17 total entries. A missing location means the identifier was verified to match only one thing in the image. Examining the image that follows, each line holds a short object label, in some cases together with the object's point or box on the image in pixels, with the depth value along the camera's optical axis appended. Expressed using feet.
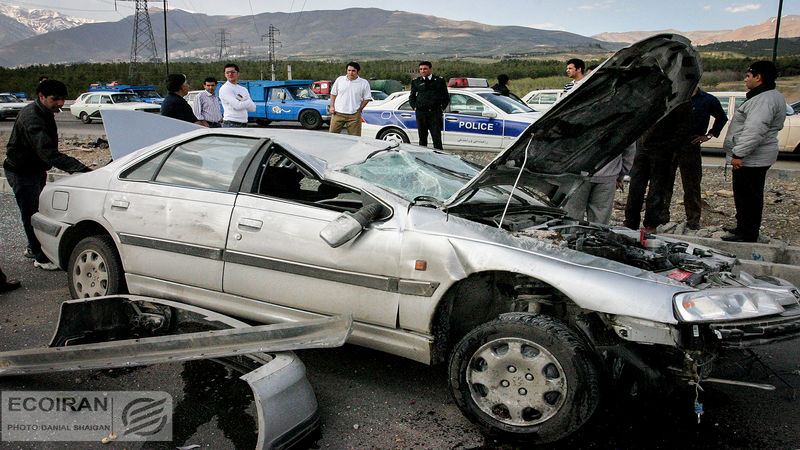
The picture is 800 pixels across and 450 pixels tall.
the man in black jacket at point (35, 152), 16.52
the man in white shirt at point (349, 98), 28.35
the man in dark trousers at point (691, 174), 21.11
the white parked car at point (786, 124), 38.45
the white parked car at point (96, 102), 77.56
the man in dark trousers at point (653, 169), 19.21
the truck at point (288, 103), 62.75
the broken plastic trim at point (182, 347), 9.61
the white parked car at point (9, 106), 81.87
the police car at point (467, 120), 37.27
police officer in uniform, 32.35
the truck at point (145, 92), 86.93
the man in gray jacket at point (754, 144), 17.97
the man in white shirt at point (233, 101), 25.30
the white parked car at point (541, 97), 57.00
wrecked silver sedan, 8.52
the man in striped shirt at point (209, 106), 25.12
